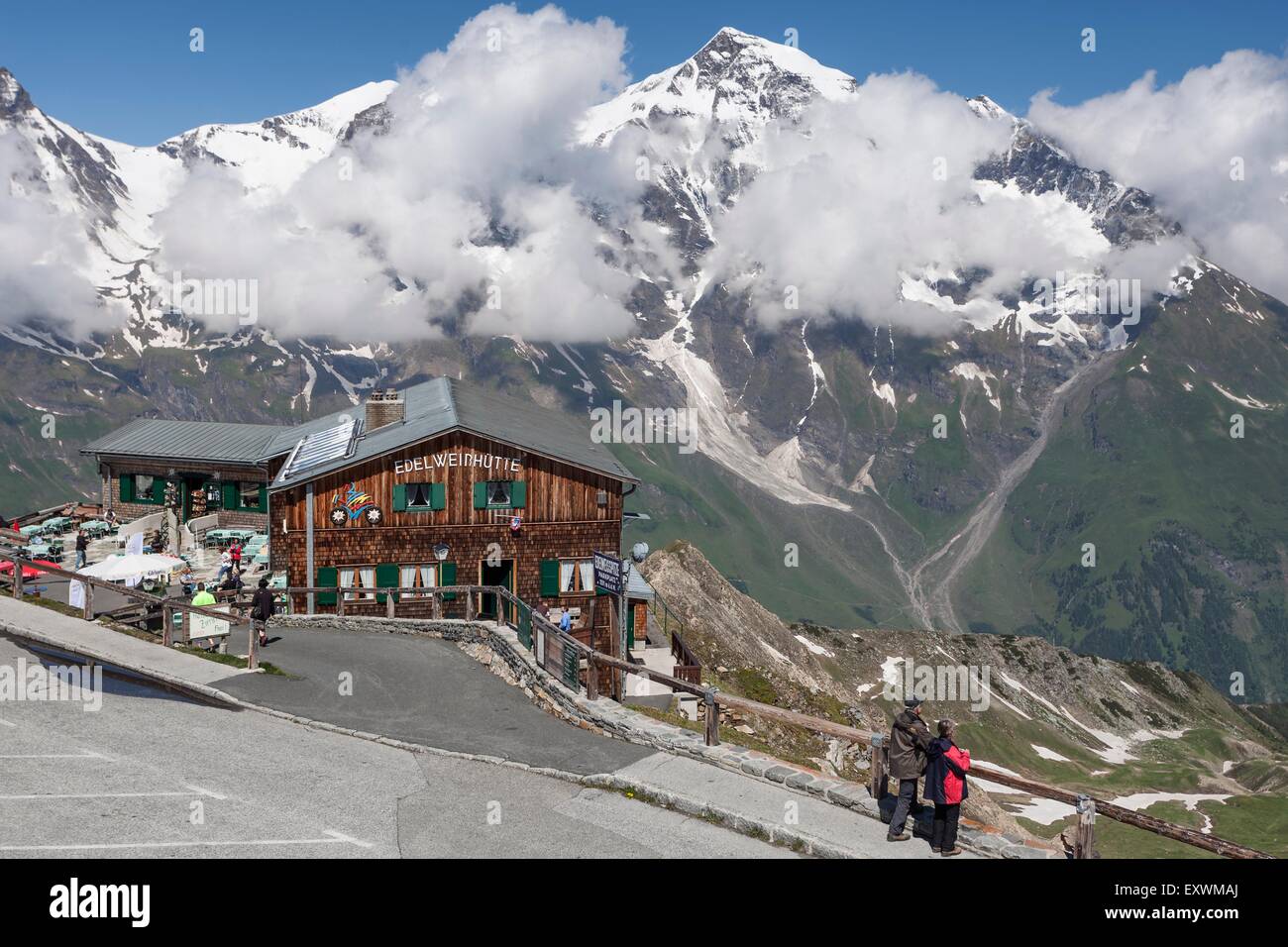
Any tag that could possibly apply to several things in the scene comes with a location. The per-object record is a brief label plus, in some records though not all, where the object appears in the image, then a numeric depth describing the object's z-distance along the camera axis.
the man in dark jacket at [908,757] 15.55
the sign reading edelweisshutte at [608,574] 31.31
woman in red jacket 14.99
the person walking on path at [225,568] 43.66
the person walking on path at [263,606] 29.11
